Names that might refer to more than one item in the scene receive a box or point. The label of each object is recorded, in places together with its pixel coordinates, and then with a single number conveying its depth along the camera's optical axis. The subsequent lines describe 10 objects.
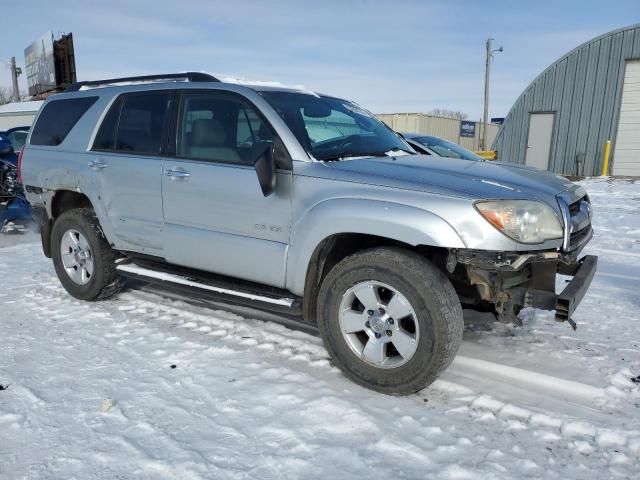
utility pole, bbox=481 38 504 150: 30.19
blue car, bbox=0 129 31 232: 8.23
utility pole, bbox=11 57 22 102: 44.78
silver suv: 2.81
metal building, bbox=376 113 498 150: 36.56
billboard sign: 37.31
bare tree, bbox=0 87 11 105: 77.06
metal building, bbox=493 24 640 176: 17.27
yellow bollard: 17.47
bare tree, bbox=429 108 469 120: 82.62
